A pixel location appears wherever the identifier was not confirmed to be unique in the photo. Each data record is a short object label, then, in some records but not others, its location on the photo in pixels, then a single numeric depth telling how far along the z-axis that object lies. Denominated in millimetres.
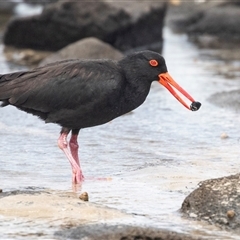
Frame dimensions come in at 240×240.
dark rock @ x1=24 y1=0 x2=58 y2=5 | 23125
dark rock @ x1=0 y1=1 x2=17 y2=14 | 20359
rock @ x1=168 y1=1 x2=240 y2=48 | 16869
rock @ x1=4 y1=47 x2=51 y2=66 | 13503
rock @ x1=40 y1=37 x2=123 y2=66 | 12461
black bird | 6652
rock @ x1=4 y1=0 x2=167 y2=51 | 14422
